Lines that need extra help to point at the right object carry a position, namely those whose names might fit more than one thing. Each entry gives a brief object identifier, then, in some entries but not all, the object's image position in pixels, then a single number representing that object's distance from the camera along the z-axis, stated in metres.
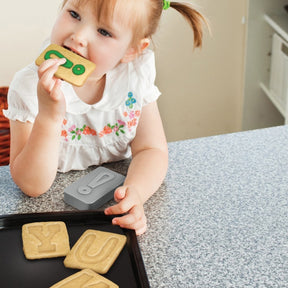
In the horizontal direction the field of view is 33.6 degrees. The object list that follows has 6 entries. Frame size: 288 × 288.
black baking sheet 0.68
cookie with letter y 0.73
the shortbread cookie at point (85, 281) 0.67
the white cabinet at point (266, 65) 2.25
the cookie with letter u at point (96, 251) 0.71
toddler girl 0.88
